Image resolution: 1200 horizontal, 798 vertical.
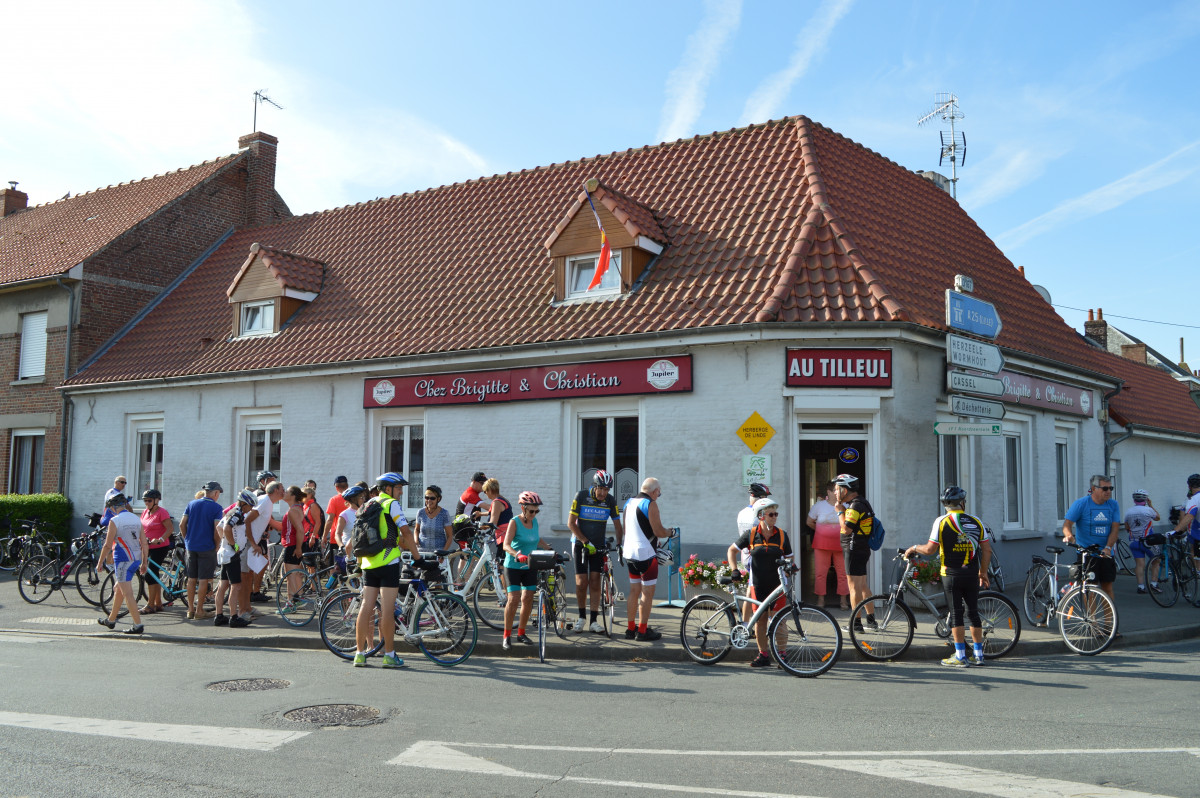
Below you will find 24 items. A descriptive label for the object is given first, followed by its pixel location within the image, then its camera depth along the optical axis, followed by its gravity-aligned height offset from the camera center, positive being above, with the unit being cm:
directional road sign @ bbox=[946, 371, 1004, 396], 1202 +145
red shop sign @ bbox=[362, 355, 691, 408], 1332 +163
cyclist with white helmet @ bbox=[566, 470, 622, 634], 1064 -45
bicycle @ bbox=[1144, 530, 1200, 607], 1388 -120
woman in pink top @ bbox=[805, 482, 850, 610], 1162 -62
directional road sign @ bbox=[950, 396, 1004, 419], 1179 +112
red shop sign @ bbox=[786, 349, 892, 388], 1234 +165
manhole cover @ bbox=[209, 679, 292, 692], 812 -177
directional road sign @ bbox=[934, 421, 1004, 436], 1171 +83
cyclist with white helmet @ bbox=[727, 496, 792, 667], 920 -60
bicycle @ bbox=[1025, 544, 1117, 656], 1004 -129
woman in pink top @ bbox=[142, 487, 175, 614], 1299 -69
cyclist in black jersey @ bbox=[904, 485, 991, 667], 928 -77
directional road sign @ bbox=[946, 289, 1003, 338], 1223 +243
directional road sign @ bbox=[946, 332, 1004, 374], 1209 +187
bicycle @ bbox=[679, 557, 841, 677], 885 -137
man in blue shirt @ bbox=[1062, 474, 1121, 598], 1147 -28
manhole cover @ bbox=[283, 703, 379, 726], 690 -173
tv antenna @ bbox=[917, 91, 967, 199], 2309 +854
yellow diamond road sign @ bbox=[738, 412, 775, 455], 1241 +79
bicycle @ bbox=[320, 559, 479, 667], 958 -140
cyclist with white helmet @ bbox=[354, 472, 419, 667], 938 -93
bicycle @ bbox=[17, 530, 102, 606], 1461 -143
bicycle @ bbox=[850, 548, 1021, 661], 952 -134
